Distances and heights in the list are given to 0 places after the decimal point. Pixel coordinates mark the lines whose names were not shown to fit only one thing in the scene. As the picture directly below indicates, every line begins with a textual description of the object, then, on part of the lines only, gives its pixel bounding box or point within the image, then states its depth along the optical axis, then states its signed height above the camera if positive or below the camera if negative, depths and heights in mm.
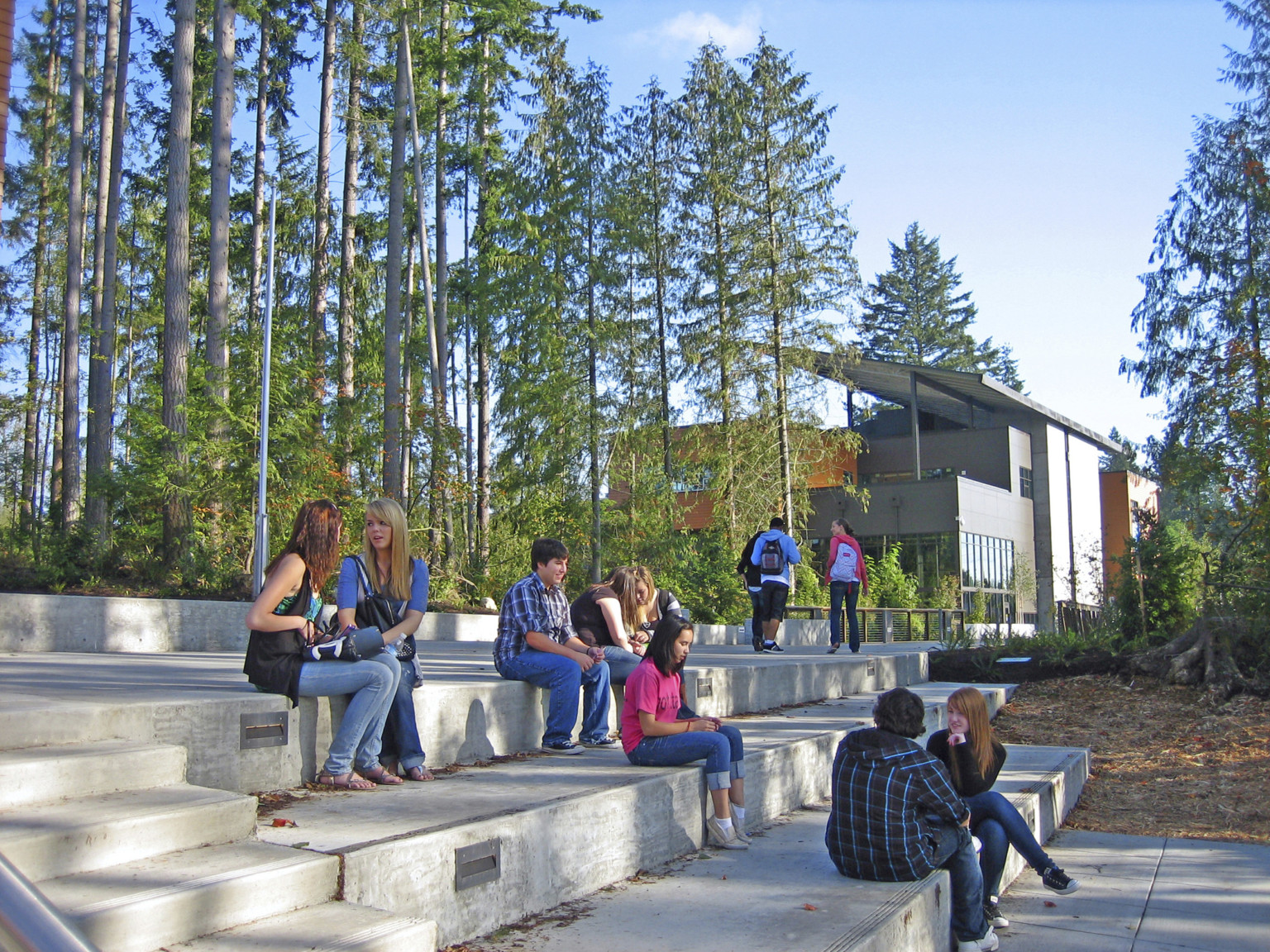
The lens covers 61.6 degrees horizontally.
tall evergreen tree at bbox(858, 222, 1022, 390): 67875 +17442
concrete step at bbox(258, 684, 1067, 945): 3559 -920
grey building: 36562 +3359
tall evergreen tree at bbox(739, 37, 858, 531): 27938 +9354
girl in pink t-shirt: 5256 -740
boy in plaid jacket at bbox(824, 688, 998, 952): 4559 -1003
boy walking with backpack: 12430 +299
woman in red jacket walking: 13125 +214
